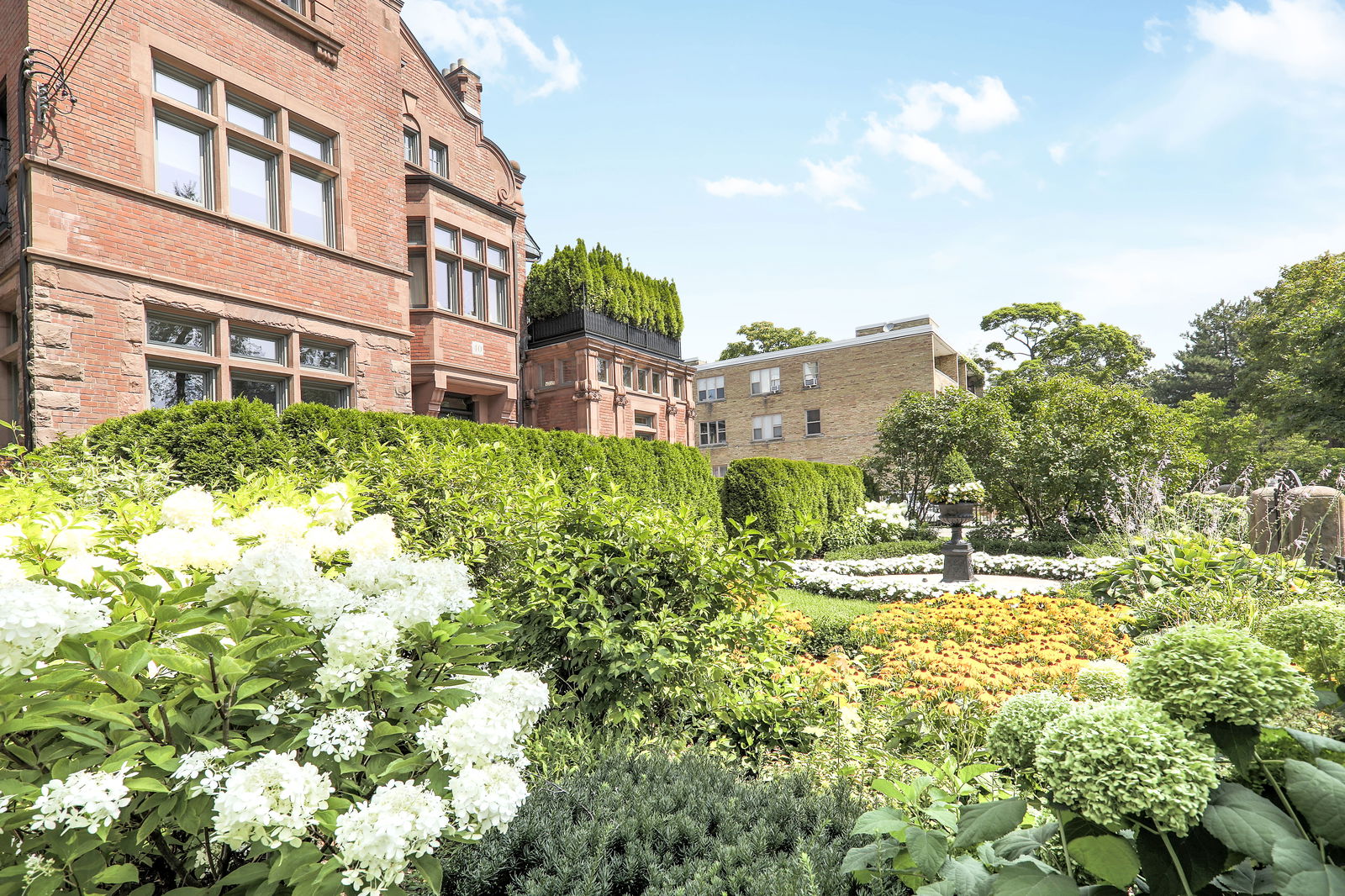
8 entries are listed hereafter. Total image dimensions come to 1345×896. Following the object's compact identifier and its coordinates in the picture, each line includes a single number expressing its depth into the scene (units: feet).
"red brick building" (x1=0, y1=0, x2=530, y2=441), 25.88
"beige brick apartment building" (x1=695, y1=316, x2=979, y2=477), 104.53
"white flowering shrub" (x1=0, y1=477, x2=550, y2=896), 5.25
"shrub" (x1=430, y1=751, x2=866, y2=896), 6.61
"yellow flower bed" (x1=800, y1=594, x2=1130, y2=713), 13.35
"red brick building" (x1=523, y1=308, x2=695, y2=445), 63.67
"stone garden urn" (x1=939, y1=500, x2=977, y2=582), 35.99
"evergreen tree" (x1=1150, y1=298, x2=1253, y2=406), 161.58
